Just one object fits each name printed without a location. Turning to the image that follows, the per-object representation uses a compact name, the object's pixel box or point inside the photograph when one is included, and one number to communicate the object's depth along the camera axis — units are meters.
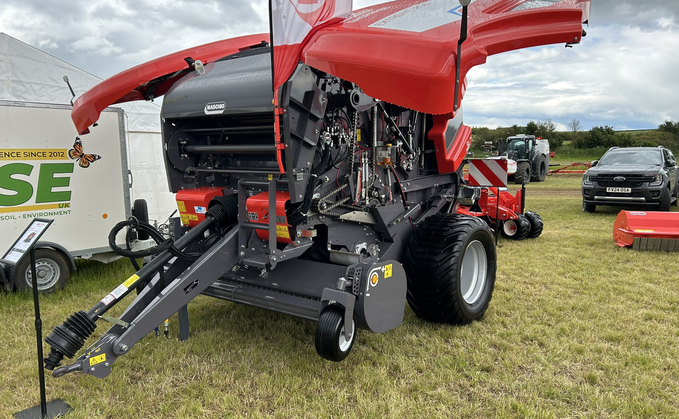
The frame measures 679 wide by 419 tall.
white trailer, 5.28
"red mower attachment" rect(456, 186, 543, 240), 7.73
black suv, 10.53
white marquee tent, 7.70
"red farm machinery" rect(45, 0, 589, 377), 2.81
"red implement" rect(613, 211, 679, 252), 6.87
